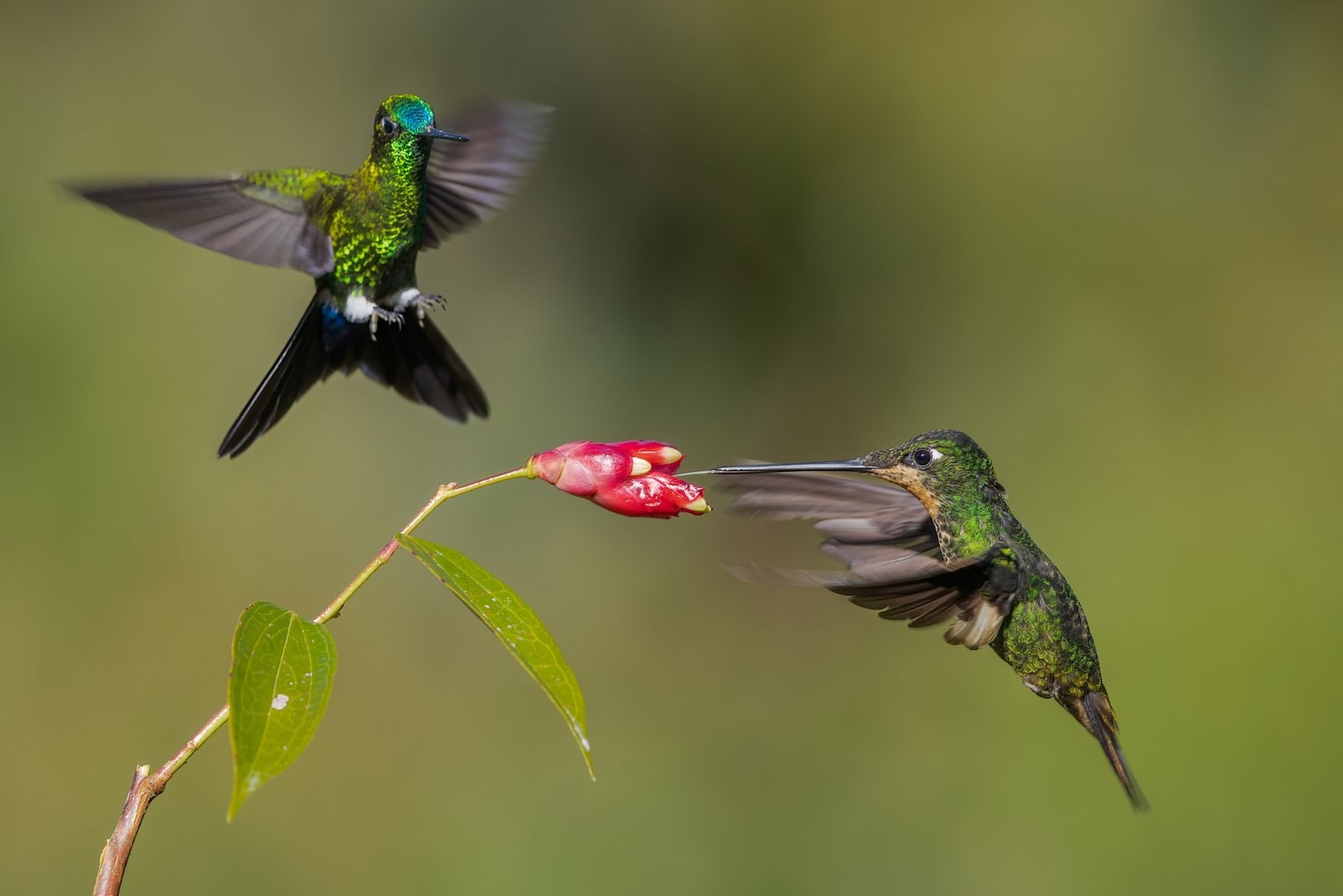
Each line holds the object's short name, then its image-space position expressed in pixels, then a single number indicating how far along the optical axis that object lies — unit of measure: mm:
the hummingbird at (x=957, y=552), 4508
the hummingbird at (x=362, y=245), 4609
